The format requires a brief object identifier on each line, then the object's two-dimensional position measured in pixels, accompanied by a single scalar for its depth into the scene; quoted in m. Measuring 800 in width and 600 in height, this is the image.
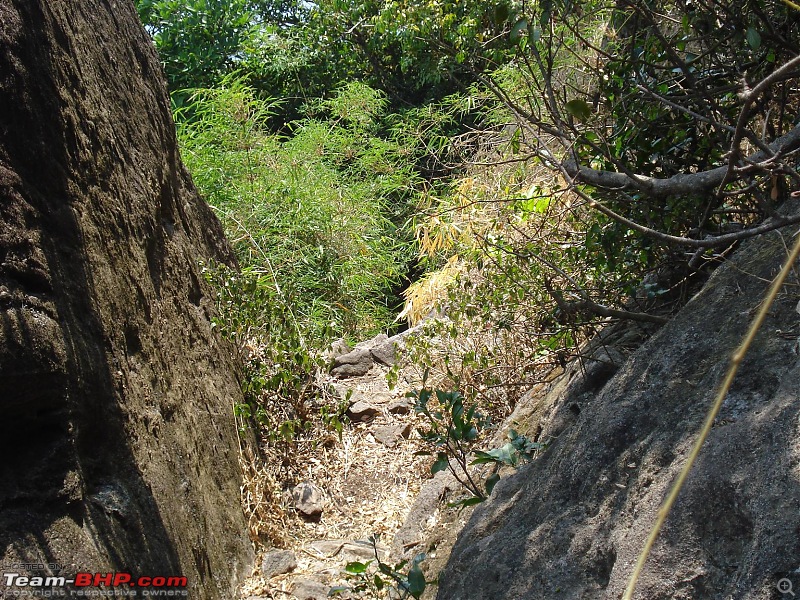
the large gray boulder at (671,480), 1.81
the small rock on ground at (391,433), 5.29
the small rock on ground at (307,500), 4.55
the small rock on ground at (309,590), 3.69
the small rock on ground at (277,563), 3.87
